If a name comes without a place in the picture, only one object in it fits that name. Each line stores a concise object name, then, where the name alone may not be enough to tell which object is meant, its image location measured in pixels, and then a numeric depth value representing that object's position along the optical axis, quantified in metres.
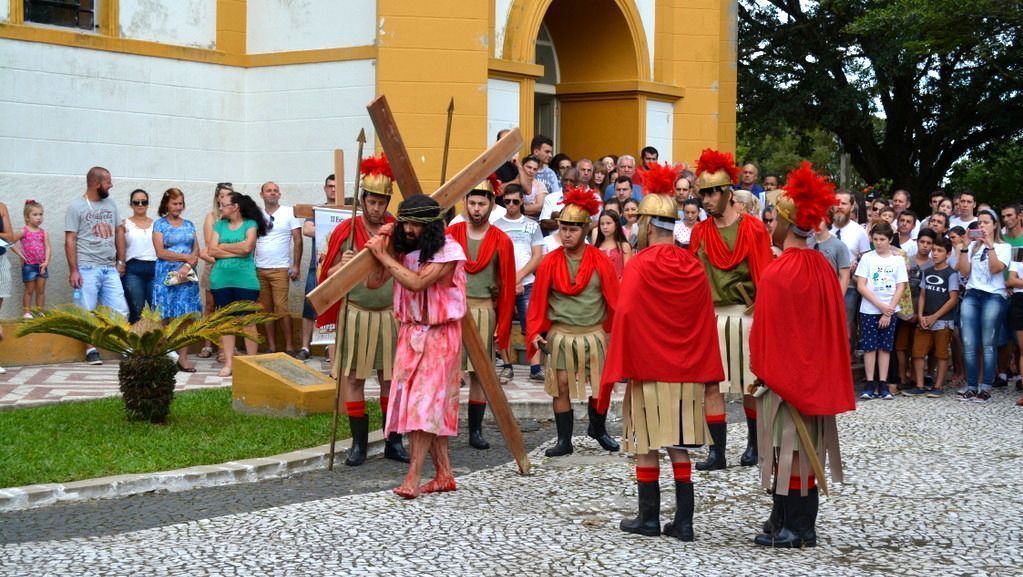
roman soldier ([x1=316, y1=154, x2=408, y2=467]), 8.92
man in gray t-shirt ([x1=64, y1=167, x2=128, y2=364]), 13.43
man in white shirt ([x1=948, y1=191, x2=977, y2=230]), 14.42
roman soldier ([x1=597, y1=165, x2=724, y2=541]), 6.97
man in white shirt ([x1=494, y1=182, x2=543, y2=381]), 12.48
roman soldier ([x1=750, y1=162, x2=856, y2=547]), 6.65
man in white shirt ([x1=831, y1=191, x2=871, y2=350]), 13.43
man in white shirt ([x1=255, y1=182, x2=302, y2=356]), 13.85
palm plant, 9.59
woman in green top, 13.25
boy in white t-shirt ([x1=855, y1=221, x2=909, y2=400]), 12.96
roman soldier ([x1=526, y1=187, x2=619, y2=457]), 9.40
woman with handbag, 13.30
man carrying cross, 7.86
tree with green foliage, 24.03
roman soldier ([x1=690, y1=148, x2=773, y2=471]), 8.85
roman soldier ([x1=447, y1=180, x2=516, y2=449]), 9.58
